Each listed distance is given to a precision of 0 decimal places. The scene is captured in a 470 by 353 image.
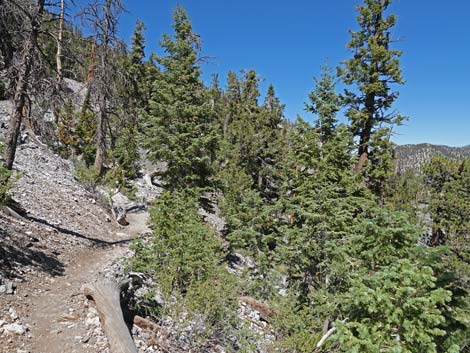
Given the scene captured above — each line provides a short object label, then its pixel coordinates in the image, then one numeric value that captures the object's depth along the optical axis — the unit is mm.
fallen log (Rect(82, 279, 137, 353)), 5061
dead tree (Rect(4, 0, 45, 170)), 7828
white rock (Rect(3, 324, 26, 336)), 4741
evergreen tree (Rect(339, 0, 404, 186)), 12680
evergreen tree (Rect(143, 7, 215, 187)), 13578
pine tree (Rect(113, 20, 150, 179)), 10180
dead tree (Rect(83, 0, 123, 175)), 8609
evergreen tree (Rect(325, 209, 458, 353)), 4125
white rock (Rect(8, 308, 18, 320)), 5043
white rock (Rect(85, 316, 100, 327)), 5523
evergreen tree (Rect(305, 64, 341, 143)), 11719
